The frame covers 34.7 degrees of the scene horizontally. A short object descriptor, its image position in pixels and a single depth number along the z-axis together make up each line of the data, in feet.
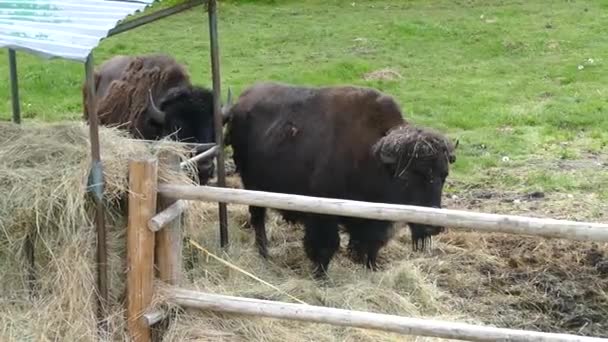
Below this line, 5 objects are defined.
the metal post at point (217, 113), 22.26
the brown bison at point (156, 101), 26.20
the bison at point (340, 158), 22.95
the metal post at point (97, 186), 17.87
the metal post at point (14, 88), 25.68
